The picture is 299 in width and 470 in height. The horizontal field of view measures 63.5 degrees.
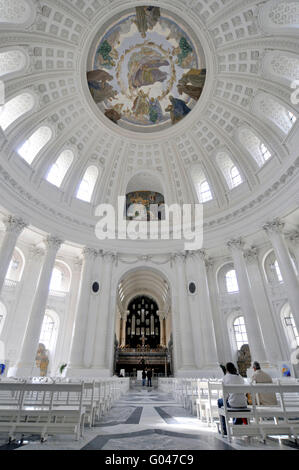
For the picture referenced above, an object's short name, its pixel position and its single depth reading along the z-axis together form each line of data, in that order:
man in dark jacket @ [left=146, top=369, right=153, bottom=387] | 19.78
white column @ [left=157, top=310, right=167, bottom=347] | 34.38
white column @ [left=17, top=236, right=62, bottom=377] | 13.80
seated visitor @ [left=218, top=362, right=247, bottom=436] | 4.45
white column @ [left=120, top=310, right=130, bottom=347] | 33.88
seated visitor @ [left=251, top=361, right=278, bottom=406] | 5.03
